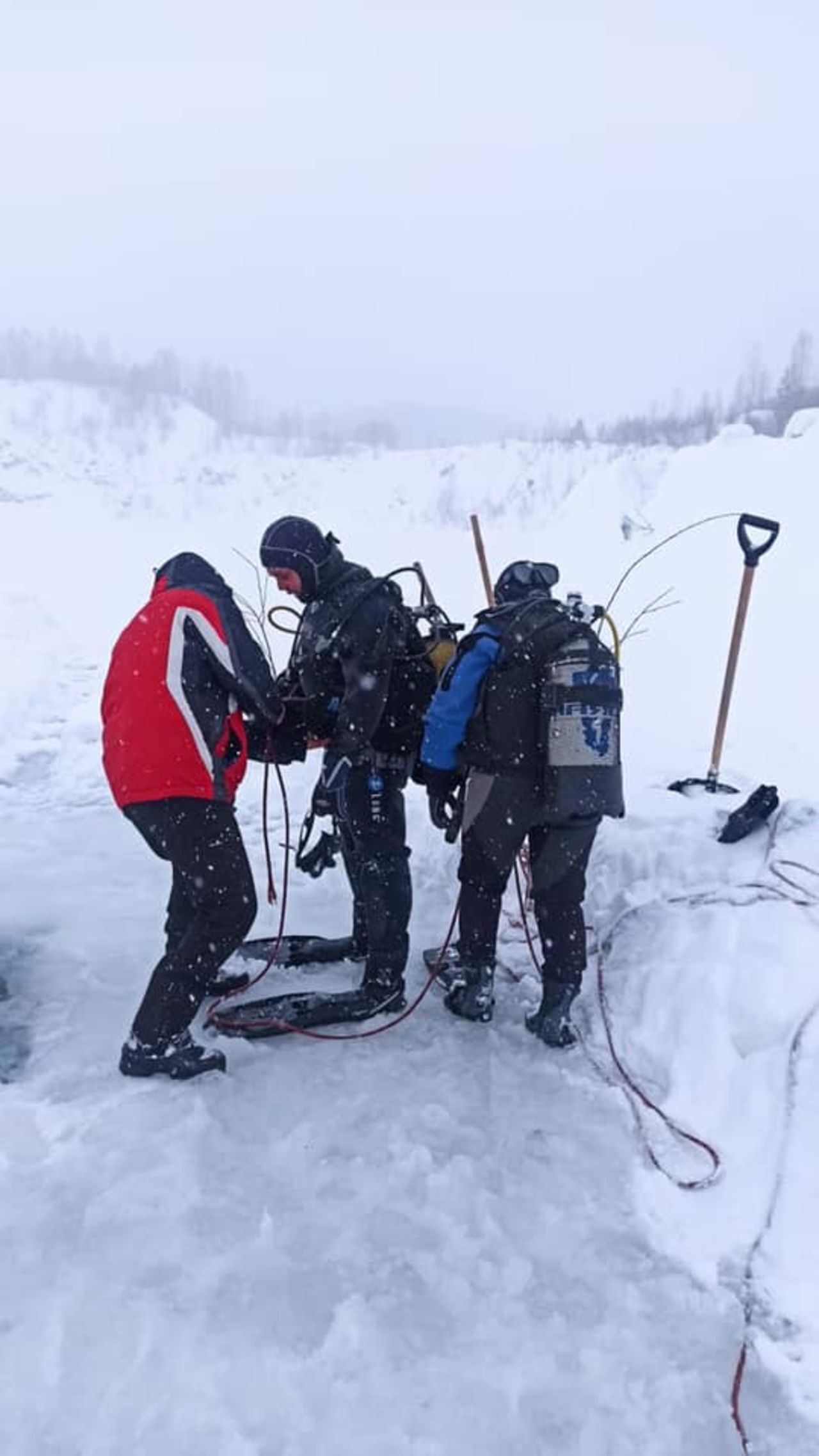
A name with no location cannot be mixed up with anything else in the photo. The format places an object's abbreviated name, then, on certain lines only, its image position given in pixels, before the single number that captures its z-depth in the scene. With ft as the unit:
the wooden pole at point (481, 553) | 16.00
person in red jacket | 9.79
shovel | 14.79
